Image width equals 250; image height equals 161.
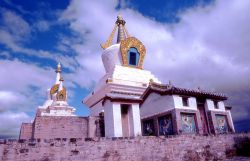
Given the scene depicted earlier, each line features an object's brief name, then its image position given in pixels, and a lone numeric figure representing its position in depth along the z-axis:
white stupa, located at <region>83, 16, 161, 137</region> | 15.59
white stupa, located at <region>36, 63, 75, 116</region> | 30.83
